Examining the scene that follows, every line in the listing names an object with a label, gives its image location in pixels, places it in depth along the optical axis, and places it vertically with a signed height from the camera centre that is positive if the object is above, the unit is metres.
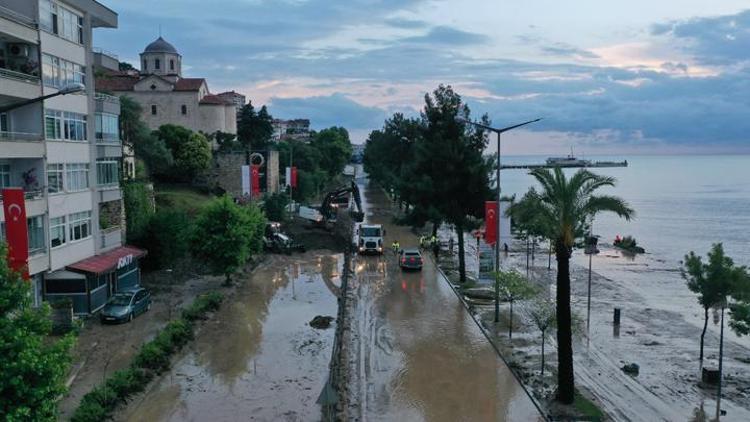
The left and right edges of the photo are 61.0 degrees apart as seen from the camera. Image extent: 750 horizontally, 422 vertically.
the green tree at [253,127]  92.70 +5.58
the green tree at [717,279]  24.83 -4.59
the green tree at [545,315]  23.53 -5.74
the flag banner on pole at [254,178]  58.66 -1.25
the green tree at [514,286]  26.52 -5.19
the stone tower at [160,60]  89.69 +14.80
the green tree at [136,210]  39.44 -2.99
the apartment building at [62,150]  27.59 +0.71
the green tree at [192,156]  65.56 +0.89
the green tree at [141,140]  57.62 +2.30
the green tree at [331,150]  128.12 +2.98
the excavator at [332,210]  63.41 -4.87
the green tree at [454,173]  40.59 -0.58
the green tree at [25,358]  12.55 -3.90
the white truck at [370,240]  51.41 -6.12
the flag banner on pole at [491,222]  31.78 -2.93
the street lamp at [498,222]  28.31 -2.79
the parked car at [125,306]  29.06 -6.64
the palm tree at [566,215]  20.28 -1.66
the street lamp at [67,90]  14.68 +1.74
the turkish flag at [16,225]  22.00 -2.13
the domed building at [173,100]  80.69 +8.37
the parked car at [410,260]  44.50 -6.75
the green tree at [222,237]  37.41 -4.26
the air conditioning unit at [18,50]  27.97 +5.08
